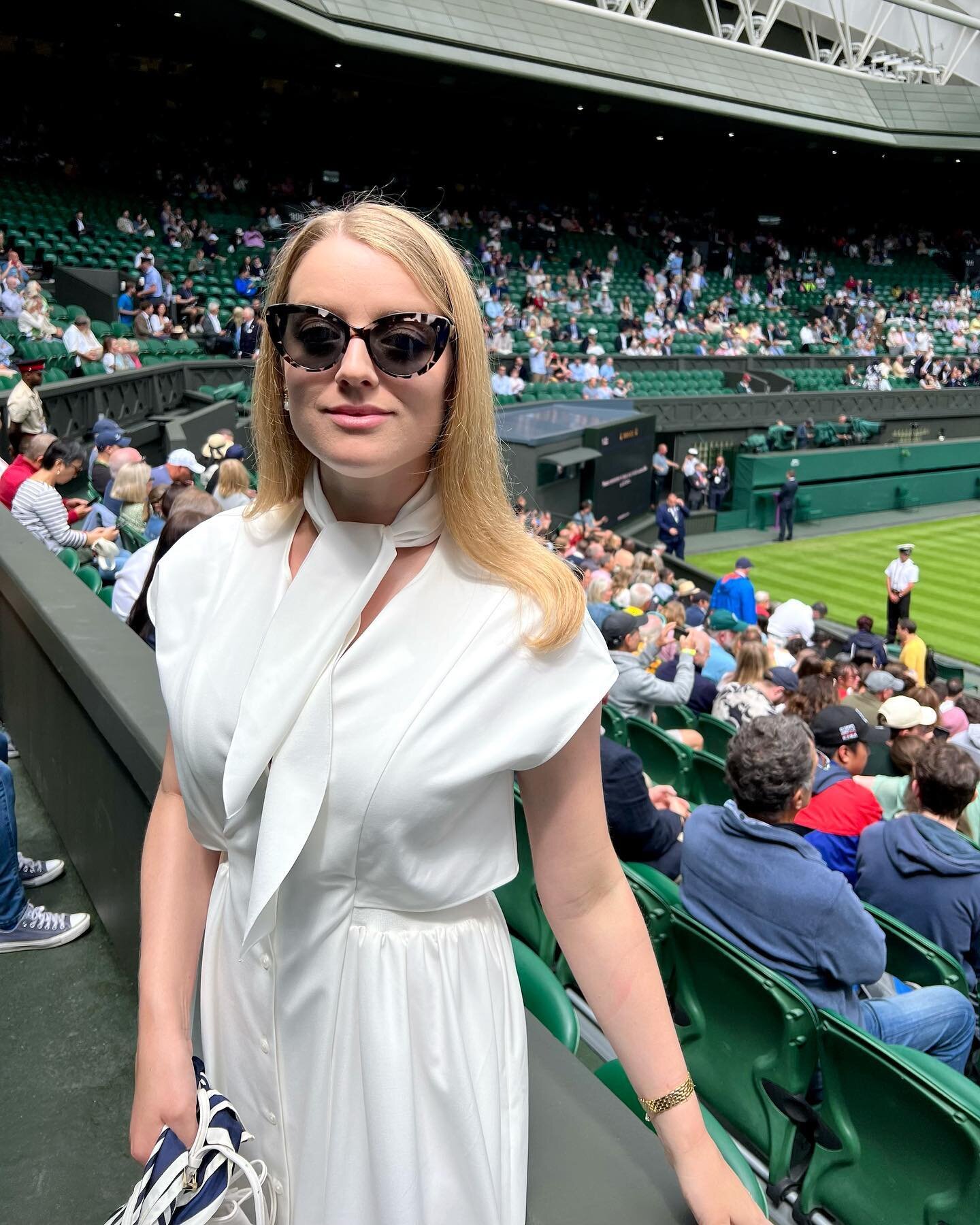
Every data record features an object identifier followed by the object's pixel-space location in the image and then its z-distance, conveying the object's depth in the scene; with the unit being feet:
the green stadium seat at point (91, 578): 18.61
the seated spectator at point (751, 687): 24.08
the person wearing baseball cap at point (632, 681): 22.62
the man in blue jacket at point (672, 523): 59.52
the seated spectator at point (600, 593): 28.99
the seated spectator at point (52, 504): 19.84
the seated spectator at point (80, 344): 44.27
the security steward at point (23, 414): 27.37
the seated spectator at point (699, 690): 26.14
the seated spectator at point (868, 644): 37.06
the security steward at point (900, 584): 51.34
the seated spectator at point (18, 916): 9.45
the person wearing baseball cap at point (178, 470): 27.00
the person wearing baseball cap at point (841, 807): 14.74
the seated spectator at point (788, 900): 10.59
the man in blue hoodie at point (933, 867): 13.24
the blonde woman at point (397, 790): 4.33
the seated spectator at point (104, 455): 29.66
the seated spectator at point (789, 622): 39.58
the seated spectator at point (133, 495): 24.25
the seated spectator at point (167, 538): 13.39
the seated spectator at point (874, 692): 28.37
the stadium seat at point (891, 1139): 8.57
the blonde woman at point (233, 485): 23.70
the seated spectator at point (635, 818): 13.60
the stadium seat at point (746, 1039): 9.89
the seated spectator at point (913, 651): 39.47
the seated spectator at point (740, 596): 42.11
